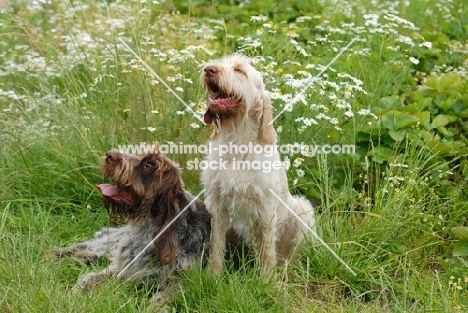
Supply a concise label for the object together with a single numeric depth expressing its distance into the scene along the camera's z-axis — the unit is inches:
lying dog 183.5
